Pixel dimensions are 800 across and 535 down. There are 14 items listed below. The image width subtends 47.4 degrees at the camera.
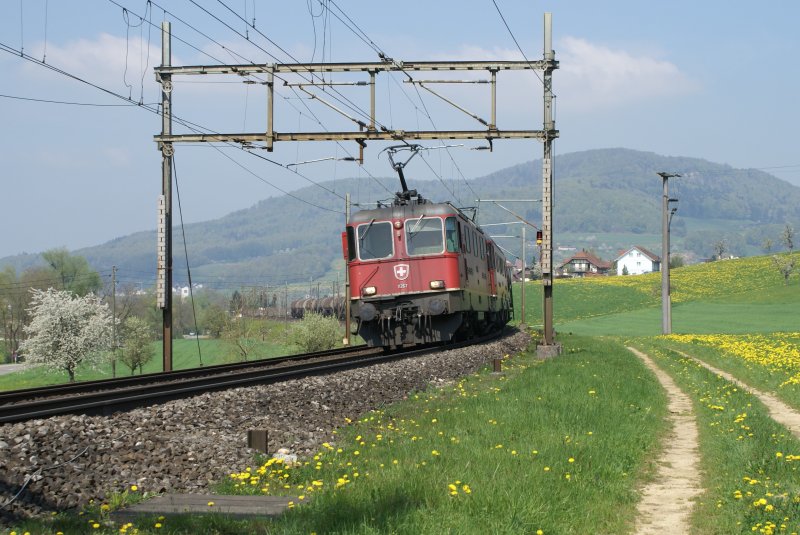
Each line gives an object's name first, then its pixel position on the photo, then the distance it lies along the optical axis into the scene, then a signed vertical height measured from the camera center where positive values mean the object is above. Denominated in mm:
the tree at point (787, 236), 188750 +10758
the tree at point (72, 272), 106062 +1757
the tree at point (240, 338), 69000 -4003
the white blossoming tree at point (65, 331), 67500 -3359
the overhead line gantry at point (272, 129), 24219 +4298
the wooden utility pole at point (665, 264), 48719 +1211
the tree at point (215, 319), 99250 -3863
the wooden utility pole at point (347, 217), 42072 +1313
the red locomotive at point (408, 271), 25859 +447
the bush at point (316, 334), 63062 -3288
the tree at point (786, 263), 99938 +2666
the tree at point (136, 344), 71000 -4521
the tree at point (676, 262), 173875 +4876
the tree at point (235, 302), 129413 -2329
